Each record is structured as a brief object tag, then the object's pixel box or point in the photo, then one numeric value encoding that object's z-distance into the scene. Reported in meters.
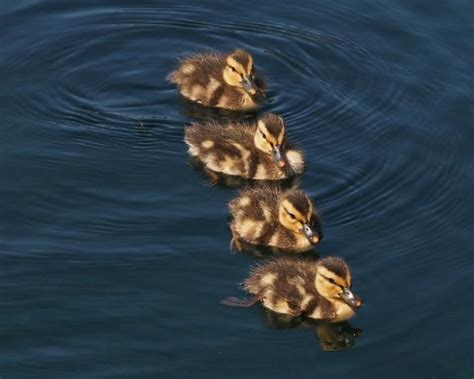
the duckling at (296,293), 9.71
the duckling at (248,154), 11.16
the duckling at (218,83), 12.08
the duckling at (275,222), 10.25
